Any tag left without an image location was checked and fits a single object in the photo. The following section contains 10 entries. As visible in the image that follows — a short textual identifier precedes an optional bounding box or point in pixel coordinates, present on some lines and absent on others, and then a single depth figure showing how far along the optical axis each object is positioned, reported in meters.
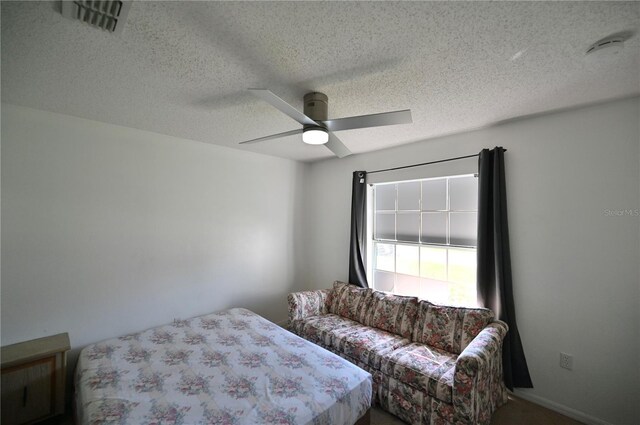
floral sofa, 1.76
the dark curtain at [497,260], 2.22
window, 2.72
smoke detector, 1.26
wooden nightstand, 1.76
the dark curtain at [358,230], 3.40
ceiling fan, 1.49
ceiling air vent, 1.07
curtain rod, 2.66
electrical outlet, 2.06
